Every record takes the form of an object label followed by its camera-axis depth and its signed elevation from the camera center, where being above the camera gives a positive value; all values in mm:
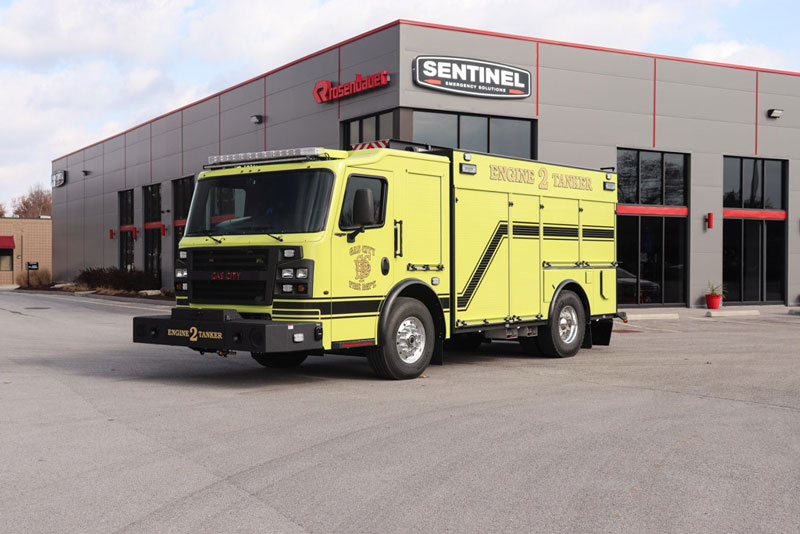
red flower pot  25047 -1415
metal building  21594 +3694
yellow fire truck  9320 -31
